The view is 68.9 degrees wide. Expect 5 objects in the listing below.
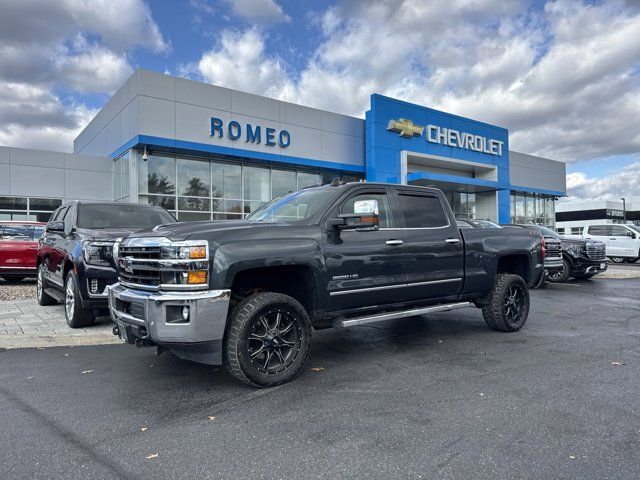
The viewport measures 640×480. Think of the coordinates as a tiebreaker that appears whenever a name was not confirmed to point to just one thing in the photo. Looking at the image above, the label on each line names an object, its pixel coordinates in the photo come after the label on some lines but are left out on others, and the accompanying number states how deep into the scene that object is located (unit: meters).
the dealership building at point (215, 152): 18.91
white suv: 21.95
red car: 11.78
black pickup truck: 4.03
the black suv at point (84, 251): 6.36
